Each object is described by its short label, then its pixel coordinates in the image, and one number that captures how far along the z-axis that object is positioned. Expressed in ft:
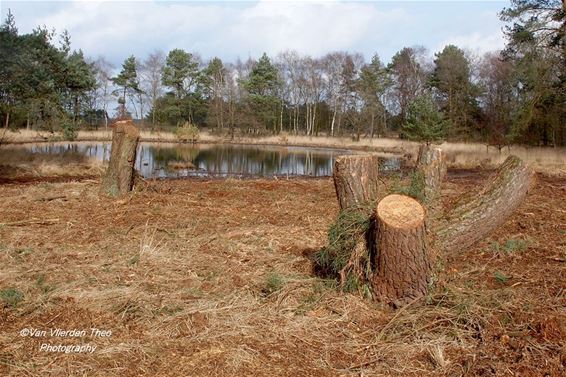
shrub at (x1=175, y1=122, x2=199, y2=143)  131.13
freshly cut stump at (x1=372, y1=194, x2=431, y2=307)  12.57
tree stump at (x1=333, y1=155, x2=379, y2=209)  16.19
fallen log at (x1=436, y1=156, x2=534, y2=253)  15.47
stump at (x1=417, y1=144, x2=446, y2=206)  17.02
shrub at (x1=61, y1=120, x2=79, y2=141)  66.03
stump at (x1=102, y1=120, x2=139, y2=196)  29.68
